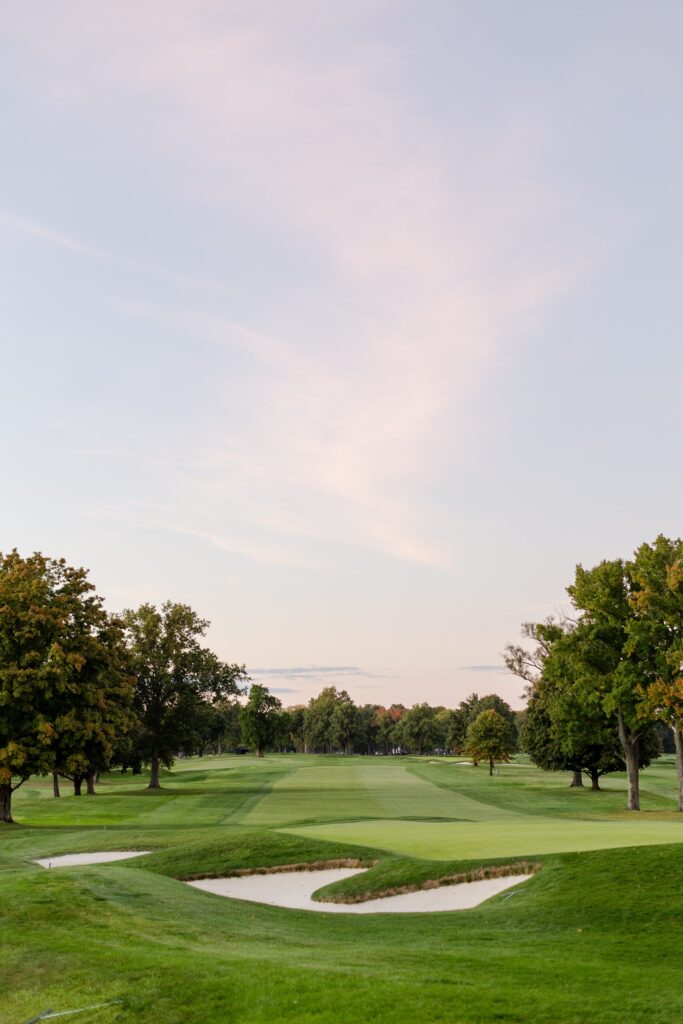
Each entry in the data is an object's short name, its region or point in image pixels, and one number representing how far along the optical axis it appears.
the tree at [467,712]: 145.00
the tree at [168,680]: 67.88
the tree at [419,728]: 181.00
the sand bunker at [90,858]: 29.47
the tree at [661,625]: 44.97
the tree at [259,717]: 169.75
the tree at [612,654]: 48.12
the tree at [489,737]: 90.50
